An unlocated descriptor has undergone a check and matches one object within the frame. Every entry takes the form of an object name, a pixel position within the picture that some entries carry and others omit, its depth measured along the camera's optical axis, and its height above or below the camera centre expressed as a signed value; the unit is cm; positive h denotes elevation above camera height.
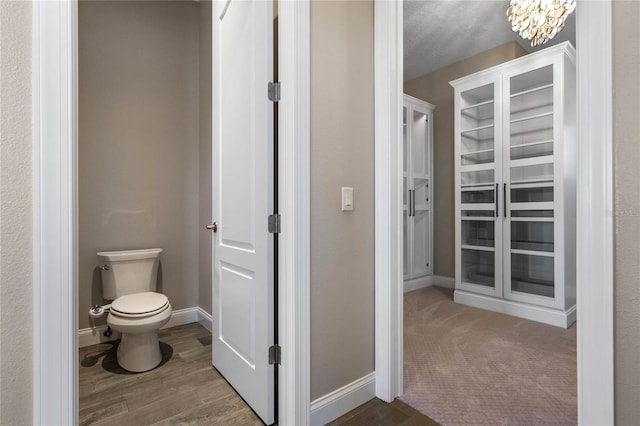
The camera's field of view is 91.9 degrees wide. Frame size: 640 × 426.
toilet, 188 -59
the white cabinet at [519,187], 276 +24
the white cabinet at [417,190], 395 +28
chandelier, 204 +133
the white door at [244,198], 145 +7
